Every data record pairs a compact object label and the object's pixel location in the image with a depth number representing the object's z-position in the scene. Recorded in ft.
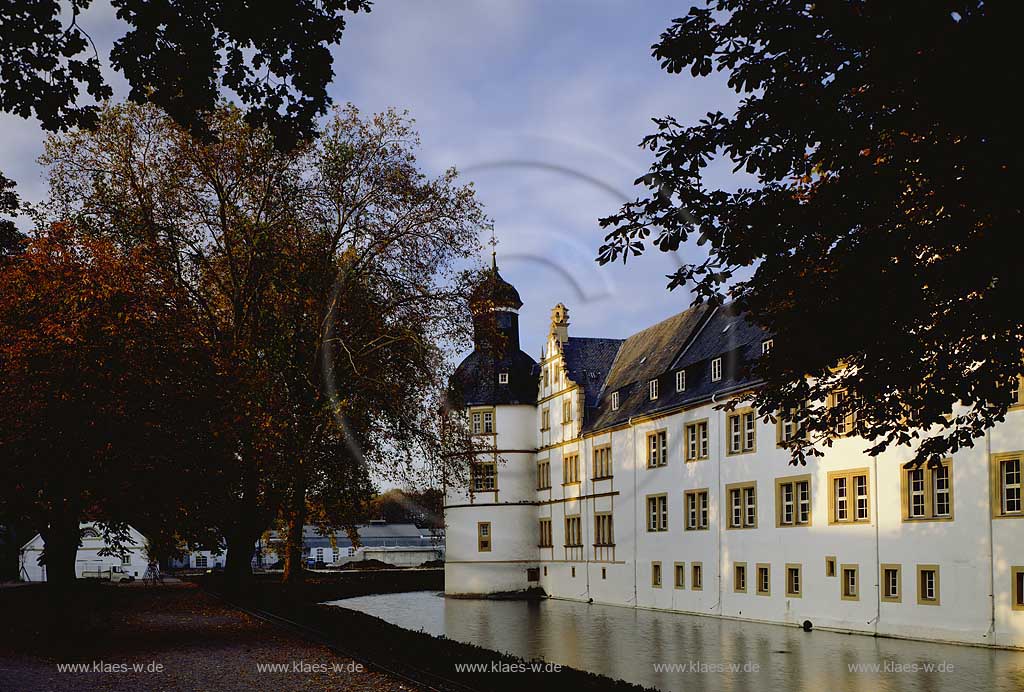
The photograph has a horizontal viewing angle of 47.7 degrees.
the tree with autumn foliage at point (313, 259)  112.68
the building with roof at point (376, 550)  441.27
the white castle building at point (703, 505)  111.04
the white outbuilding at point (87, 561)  332.80
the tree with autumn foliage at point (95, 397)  92.58
